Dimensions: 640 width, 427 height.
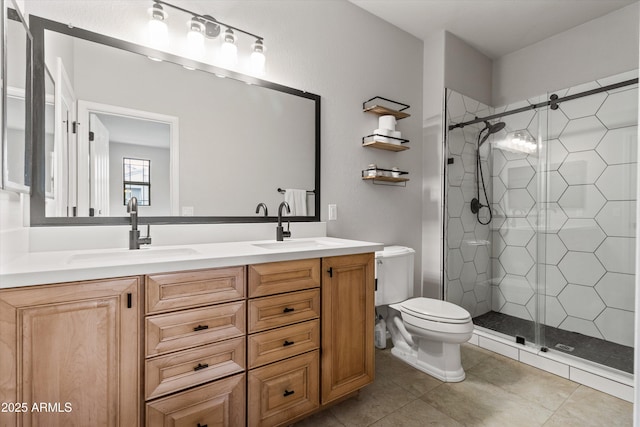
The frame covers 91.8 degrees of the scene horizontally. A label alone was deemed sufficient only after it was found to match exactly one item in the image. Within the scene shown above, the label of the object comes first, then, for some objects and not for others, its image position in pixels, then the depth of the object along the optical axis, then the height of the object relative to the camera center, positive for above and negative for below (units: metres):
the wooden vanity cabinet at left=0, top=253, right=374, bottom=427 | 0.93 -0.50
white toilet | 1.94 -0.72
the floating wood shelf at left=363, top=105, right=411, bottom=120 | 2.39 +0.80
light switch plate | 2.25 -0.01
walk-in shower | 2.26 -0.03
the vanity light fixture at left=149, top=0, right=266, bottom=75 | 1.55 +0.96
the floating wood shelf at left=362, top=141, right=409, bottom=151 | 2.38 +0.53
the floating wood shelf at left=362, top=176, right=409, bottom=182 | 2.41 +0.27
